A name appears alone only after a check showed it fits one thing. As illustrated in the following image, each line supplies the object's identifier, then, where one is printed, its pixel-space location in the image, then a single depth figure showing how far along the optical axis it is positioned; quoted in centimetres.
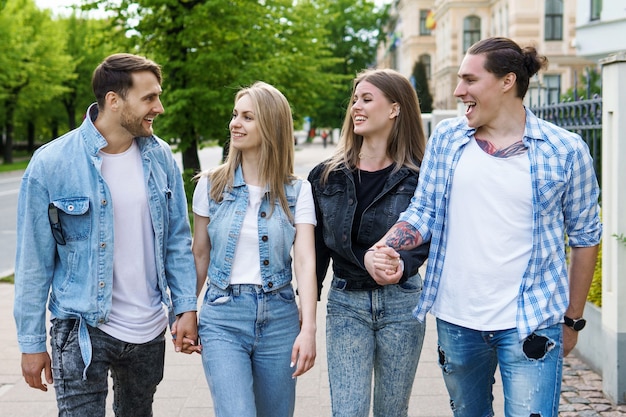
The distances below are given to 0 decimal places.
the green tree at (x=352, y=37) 6756
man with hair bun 332
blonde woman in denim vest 357
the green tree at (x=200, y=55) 1834
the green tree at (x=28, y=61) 4066
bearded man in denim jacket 343
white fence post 546
